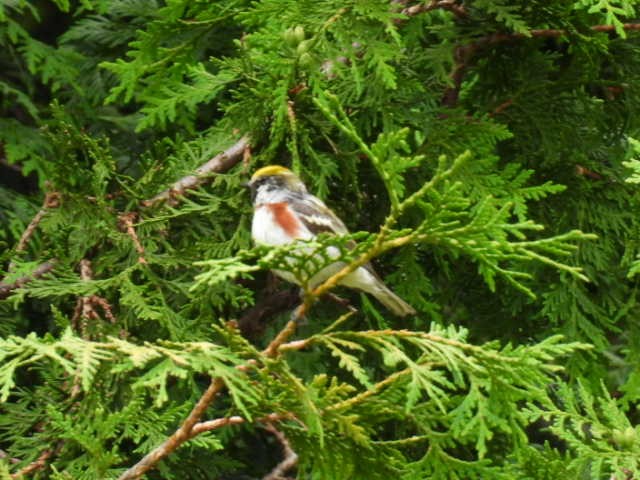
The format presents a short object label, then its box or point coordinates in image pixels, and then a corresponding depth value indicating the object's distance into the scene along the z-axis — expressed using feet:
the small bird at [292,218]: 20.71
